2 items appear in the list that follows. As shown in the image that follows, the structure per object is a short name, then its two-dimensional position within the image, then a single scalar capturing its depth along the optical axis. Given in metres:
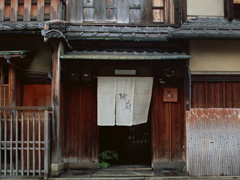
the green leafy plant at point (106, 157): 9.03
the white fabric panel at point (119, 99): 8.57
